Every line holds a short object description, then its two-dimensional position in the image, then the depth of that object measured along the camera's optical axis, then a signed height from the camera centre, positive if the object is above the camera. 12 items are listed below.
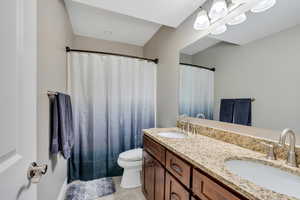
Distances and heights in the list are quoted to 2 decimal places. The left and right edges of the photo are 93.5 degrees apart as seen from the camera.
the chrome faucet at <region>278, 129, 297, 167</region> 0.78 -0.28
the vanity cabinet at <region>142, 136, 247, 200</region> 0.71 -0.55
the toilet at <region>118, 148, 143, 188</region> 1.86 -0.95
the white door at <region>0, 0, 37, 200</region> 0.42 +0.00
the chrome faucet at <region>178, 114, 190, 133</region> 1.68 -0.30
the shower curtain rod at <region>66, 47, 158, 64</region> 2.39 +0.64
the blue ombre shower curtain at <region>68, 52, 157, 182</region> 1.99 -0.18
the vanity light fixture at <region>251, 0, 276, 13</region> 0.99 +0.68
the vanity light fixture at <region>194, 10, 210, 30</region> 1.42 +0.79
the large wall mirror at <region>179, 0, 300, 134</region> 0.91 +0.23
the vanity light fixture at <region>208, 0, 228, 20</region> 1.26 +0.81
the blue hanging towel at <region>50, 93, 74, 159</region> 1.28 -0.28
